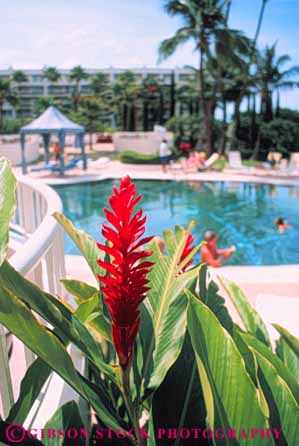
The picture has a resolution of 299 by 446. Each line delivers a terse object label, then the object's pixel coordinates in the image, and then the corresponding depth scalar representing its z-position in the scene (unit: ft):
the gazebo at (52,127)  59.93
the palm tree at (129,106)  120.67
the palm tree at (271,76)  91.81
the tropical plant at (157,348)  2.89
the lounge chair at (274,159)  69.77
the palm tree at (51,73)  205.08
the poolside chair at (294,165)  58.76
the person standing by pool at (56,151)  71.40
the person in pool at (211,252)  22.49
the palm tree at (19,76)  204.81
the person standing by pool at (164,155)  63.46
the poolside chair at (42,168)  58.90
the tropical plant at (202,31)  76.74
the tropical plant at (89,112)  127.24
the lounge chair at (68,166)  58.49
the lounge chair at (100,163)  72.54
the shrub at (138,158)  72.95
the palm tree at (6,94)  142.82
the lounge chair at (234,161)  63.40
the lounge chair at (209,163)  61.87
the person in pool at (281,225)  33.13
